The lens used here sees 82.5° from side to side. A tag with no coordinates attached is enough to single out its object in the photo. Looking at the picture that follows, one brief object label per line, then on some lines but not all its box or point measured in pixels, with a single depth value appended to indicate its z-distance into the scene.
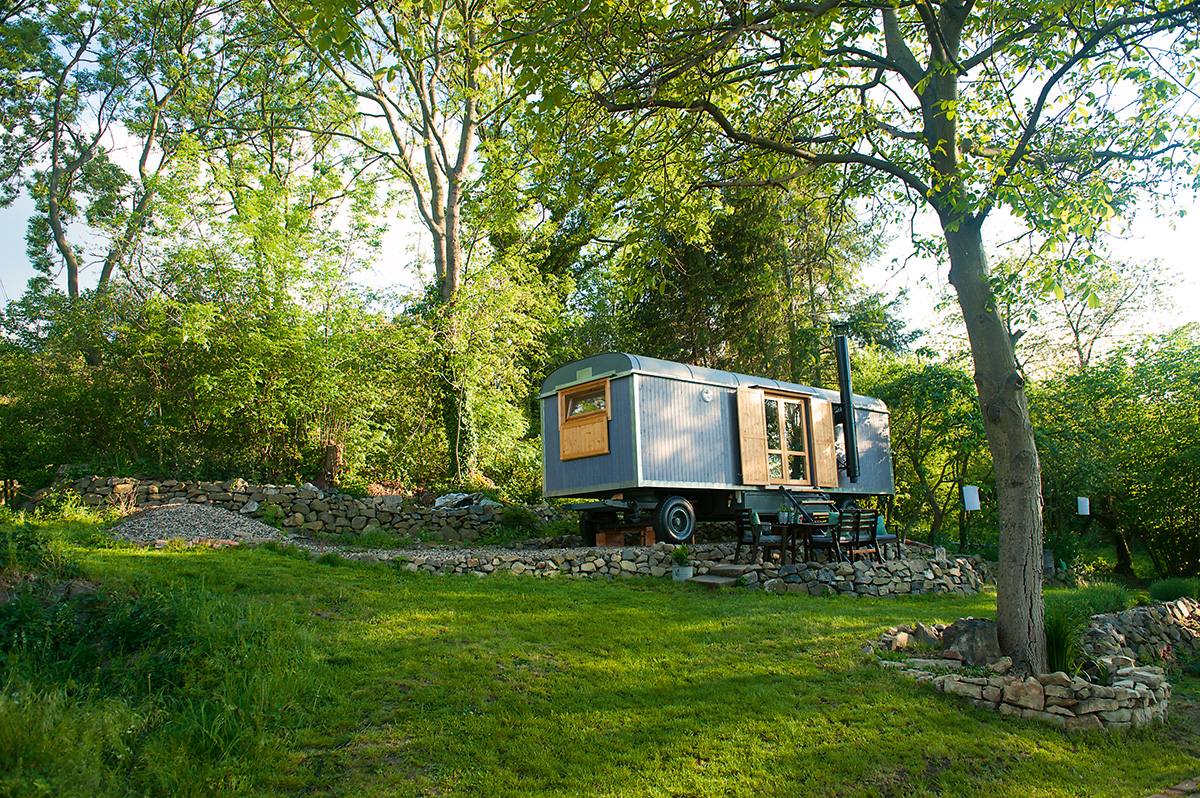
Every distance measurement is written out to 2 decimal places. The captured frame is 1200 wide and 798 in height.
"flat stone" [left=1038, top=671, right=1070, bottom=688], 3.87
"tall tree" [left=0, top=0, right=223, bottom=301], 15.54
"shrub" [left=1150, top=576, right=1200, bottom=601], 7.25
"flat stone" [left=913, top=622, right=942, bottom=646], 5.16
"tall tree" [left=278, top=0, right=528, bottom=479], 13.06
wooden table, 7.93
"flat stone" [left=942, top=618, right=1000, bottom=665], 4.67
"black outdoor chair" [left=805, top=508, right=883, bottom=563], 7.98
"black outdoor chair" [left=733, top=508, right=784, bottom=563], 7.87
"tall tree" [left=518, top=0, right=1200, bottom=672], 4.55
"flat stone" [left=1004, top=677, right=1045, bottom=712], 3.85
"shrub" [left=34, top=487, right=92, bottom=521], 8.40
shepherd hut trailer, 8.96
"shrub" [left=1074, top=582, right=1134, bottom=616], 6.29
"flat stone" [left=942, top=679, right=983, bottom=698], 3.99
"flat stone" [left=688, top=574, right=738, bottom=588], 7.14
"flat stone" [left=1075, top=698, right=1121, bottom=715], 3.78
